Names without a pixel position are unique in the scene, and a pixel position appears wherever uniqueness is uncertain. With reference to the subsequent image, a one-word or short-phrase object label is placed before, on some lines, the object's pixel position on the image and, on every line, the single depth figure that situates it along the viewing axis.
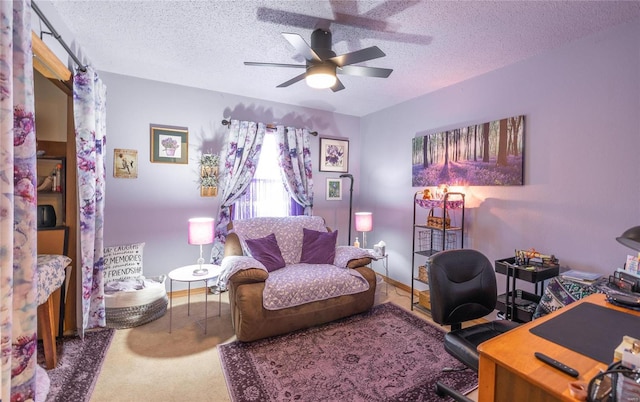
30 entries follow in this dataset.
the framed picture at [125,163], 3.24
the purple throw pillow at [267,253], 2.93
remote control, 0.93
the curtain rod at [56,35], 1.70
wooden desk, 0.92
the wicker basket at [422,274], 3.34
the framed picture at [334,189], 4.53
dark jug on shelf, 2.45
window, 3.97
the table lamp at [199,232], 2.95
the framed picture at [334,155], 4.45
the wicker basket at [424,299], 3.21
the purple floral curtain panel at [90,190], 2.34
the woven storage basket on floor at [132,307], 2.69
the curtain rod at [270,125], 3.64
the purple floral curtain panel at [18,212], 1.06
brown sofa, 2.42
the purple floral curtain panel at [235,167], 3.72
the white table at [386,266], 3.73
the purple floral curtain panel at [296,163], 4.06
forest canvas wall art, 2.72
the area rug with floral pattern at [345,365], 1.90
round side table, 2.63
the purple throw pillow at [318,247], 3.21
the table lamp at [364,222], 3.93
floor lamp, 4.25
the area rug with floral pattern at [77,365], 1.82
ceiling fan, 1.98
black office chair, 1.77
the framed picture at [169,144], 3.40
